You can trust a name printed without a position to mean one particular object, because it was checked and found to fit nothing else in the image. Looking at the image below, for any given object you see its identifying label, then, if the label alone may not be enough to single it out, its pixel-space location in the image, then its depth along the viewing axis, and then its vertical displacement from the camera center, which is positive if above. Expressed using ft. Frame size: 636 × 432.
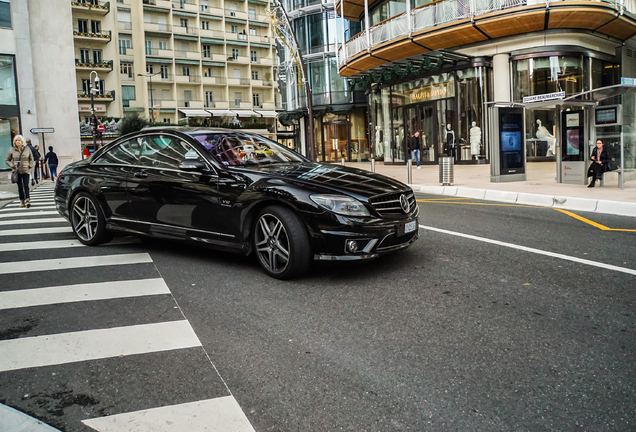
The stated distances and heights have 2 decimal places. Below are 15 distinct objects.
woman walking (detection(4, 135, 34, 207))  42.80 +1.71
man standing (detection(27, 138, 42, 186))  74.43 +3.13
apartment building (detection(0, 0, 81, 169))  110.83 +24.41
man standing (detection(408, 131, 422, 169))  80.07 +3.25
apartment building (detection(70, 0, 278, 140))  200.85 +49.61
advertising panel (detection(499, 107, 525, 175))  51.34 +2.01
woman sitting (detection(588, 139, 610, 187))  43.96 -0.45
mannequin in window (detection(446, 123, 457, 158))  81.46 +3.33
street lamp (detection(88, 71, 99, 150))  106.46 +19.49
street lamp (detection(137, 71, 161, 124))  211.08 +28.85
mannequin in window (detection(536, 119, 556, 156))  80.64 +3.60
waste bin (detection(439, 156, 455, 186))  49.70 -0.66
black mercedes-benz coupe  16.52 -0.87
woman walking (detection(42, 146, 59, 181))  83.82 +3.55
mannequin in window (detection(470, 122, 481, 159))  80.07 +3.55
